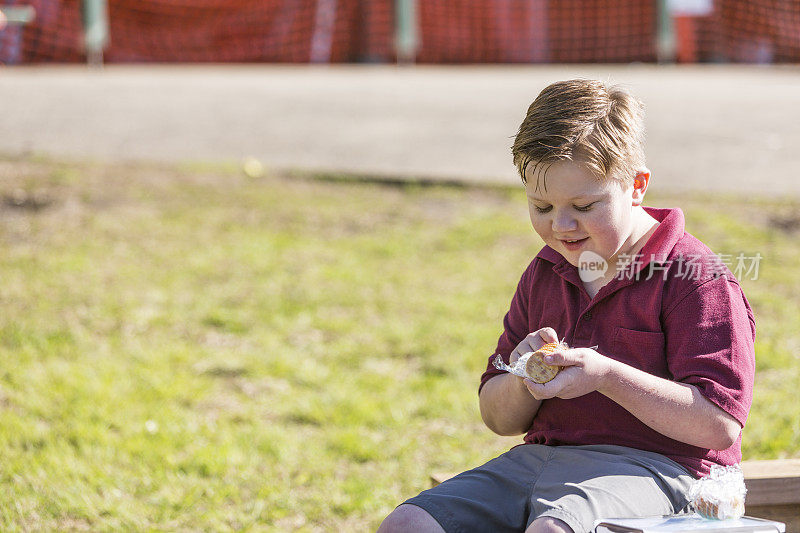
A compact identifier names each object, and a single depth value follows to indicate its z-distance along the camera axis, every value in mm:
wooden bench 4645
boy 3803
